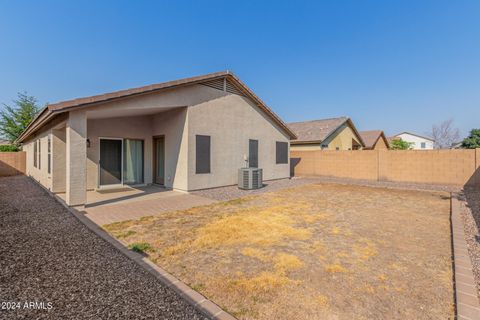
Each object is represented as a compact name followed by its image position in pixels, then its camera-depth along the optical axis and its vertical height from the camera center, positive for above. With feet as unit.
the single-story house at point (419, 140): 157.42 +13.12
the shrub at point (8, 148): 65.12 +3.09
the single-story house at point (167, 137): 28.22 +3.30
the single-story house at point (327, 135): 64.75 +7.43
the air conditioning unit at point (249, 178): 34.91 -3.32
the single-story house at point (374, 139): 88.03 +7.82
